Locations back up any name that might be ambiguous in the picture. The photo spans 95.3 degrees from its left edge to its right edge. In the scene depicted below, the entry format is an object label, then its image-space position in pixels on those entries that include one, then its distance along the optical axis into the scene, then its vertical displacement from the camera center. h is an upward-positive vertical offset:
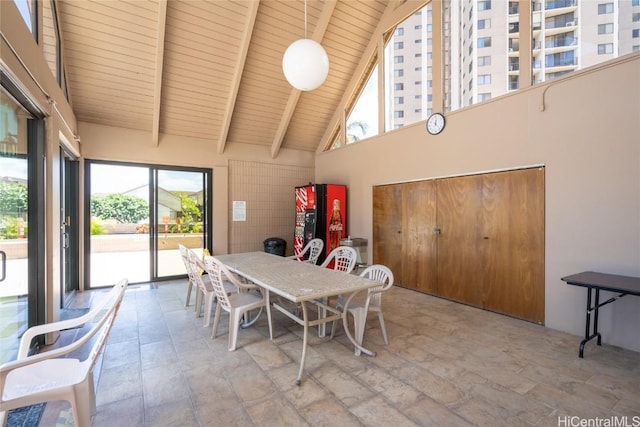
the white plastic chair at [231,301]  2.80 -0.94
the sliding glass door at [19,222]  2.35 -0.11
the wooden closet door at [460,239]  4.01 -0.43
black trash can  6.47 -0.81
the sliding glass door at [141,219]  5.12 -0.19
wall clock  4.38 +1.32
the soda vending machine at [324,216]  6.05 -0.14
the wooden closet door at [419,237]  4.60 -0.45
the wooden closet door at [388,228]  5.18 -0.34
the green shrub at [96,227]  5.06 -0.31
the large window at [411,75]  4.71 +2.33
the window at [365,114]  5.80 +2.00
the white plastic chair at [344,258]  3.82 -0.67
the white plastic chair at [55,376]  1.41 -0.93
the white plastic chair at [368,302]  2.74 -0.93
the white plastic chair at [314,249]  4.84 -0.70
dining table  2.34 -0.66
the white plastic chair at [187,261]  3.59 -0.65
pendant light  2.77 +1.41
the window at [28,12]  2.42 +1.76
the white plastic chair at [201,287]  3.31 -0.93
